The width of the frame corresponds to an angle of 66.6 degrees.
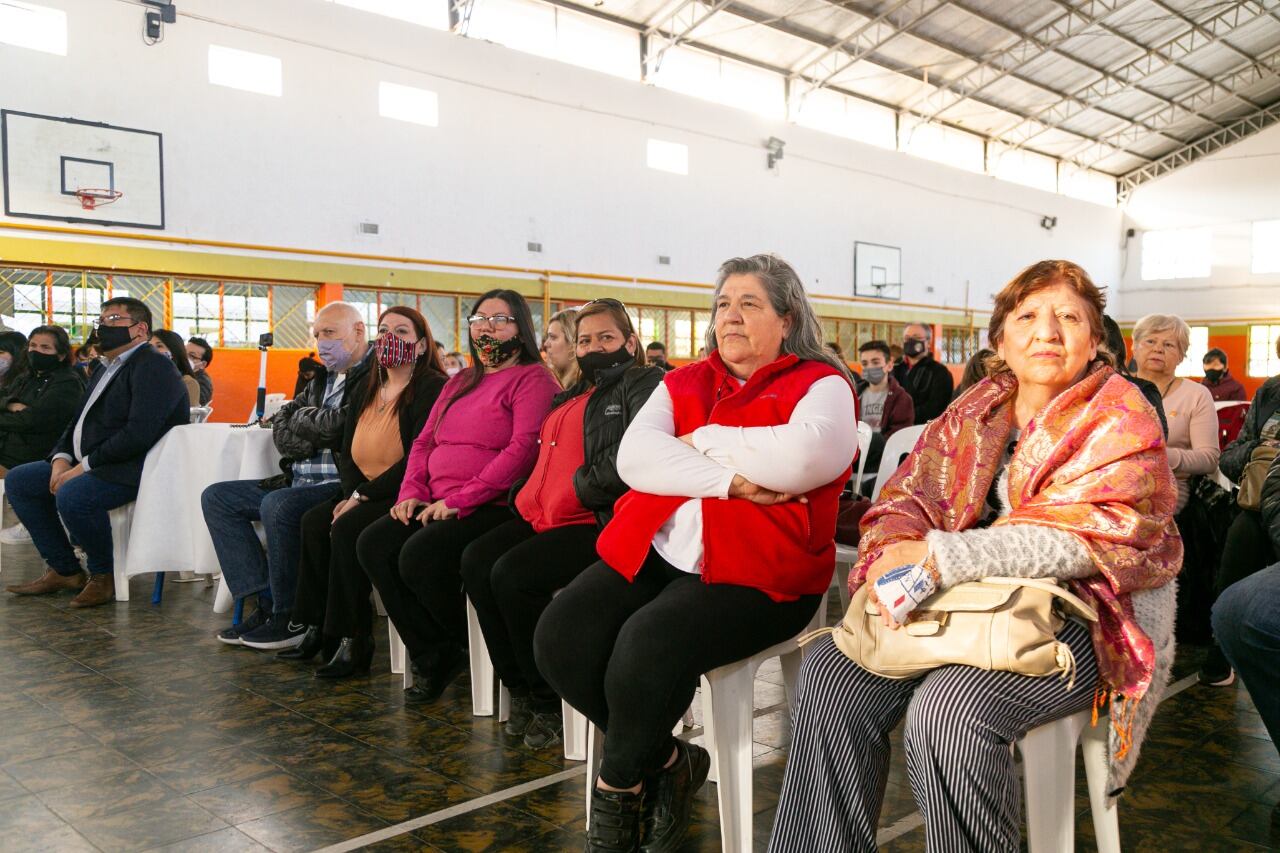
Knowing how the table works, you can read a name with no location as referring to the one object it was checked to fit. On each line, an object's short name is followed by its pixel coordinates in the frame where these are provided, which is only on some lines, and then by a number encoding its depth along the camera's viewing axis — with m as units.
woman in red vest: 1.74
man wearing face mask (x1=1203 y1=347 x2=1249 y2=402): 7.55
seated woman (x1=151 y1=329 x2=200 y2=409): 6.02
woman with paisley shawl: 1.38
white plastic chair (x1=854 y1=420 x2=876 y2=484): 3.70
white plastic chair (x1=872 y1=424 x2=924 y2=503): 3.04
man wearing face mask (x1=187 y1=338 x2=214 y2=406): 7.96
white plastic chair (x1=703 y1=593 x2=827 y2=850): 1.76
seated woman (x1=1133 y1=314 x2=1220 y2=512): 3.21
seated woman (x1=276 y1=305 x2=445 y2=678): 3.04
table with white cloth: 3.98
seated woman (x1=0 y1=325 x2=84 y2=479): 4.68
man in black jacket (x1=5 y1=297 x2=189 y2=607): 4.02
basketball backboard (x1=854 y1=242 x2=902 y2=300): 15.34
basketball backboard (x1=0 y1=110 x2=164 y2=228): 8.38
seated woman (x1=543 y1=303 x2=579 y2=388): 3.10
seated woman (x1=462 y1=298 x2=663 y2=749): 2.39
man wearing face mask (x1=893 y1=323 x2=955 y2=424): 6.30
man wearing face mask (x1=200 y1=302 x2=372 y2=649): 3.37
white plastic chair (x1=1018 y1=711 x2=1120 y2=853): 1.48
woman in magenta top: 2.79
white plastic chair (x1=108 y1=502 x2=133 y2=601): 4.16
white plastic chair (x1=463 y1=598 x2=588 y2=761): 2.71
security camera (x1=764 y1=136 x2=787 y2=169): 13.84
